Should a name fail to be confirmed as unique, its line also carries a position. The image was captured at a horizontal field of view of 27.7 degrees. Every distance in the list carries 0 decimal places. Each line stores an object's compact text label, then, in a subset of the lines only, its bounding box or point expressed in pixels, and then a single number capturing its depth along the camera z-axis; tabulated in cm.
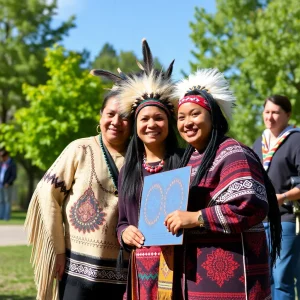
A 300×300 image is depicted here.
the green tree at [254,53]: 2045
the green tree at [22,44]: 3497
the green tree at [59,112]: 2250
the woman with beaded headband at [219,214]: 282
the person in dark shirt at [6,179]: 1766
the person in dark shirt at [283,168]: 505
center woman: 324
